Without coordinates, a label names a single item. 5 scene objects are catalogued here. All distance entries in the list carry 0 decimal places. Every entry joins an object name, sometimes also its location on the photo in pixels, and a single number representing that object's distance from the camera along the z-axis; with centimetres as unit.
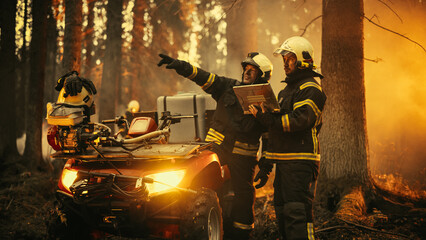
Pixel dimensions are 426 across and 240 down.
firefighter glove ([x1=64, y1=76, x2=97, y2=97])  374
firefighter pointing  454
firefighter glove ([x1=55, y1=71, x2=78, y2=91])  386
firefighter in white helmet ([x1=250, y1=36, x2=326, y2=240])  370
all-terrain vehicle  326
